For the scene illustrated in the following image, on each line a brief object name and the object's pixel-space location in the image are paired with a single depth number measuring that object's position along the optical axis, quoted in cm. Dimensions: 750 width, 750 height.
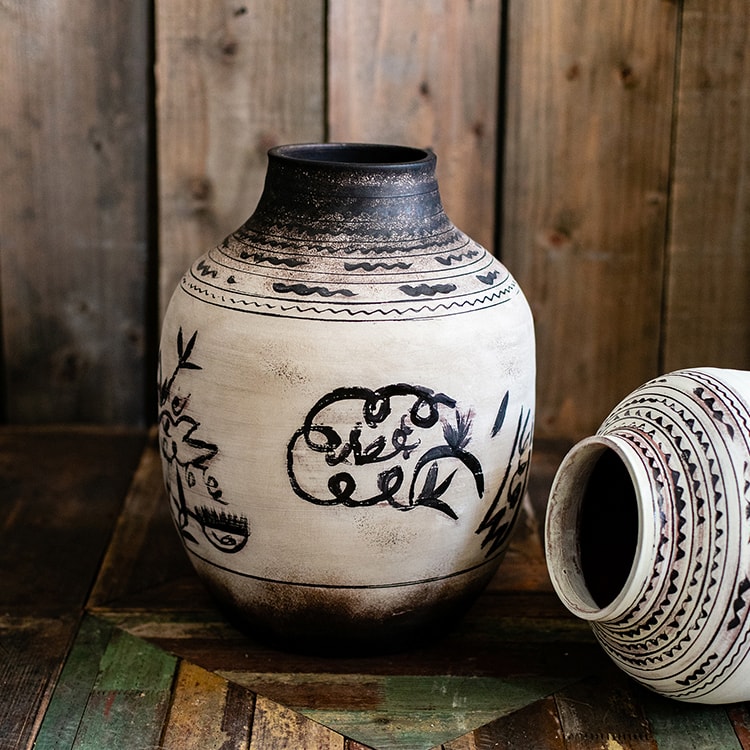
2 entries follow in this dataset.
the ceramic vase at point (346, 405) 106
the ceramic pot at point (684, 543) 101
